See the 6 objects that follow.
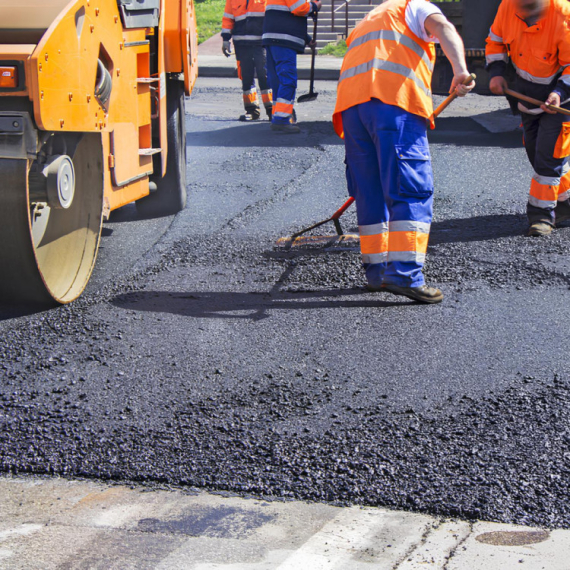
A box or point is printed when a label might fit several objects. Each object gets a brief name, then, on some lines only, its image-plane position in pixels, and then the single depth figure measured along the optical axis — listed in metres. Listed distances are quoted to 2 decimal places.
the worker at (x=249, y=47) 18.80
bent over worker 7.46
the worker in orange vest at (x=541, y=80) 9.51
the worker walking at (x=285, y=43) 16.82
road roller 6.17
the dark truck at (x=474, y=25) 16.28
